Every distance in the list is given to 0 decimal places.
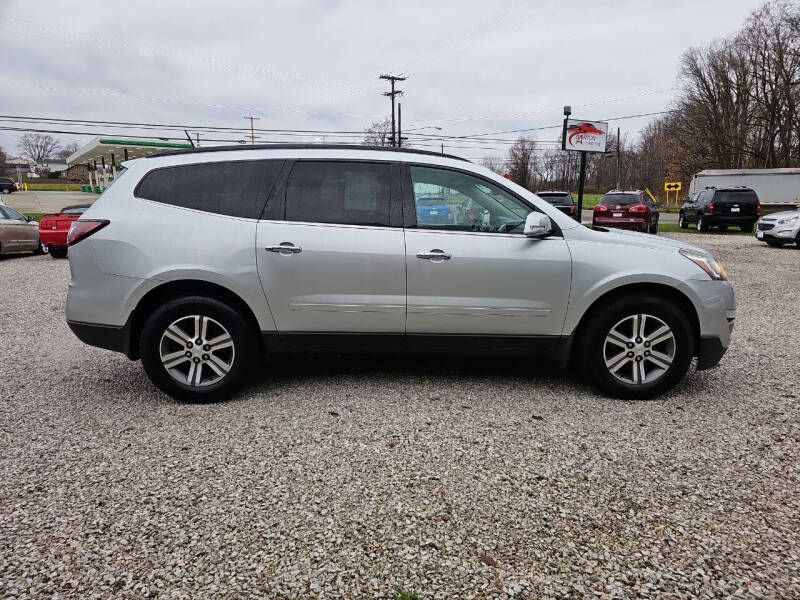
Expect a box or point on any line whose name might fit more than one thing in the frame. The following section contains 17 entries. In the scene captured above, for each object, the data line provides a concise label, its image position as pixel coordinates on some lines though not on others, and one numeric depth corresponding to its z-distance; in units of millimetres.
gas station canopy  40781
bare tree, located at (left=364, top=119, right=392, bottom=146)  55203
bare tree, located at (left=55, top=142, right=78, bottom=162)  105850
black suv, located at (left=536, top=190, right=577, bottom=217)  19767
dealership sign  16297
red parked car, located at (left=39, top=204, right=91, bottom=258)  12945
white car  15281
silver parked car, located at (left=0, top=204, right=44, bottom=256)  13396
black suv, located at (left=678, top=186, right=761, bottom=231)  20422
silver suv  3635
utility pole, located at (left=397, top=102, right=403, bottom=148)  43175
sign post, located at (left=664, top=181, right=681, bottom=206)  45478
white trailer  32562
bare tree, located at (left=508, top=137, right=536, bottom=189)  63775
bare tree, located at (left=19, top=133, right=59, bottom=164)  106000
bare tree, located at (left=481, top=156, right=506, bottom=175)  68131
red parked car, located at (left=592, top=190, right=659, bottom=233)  17438
